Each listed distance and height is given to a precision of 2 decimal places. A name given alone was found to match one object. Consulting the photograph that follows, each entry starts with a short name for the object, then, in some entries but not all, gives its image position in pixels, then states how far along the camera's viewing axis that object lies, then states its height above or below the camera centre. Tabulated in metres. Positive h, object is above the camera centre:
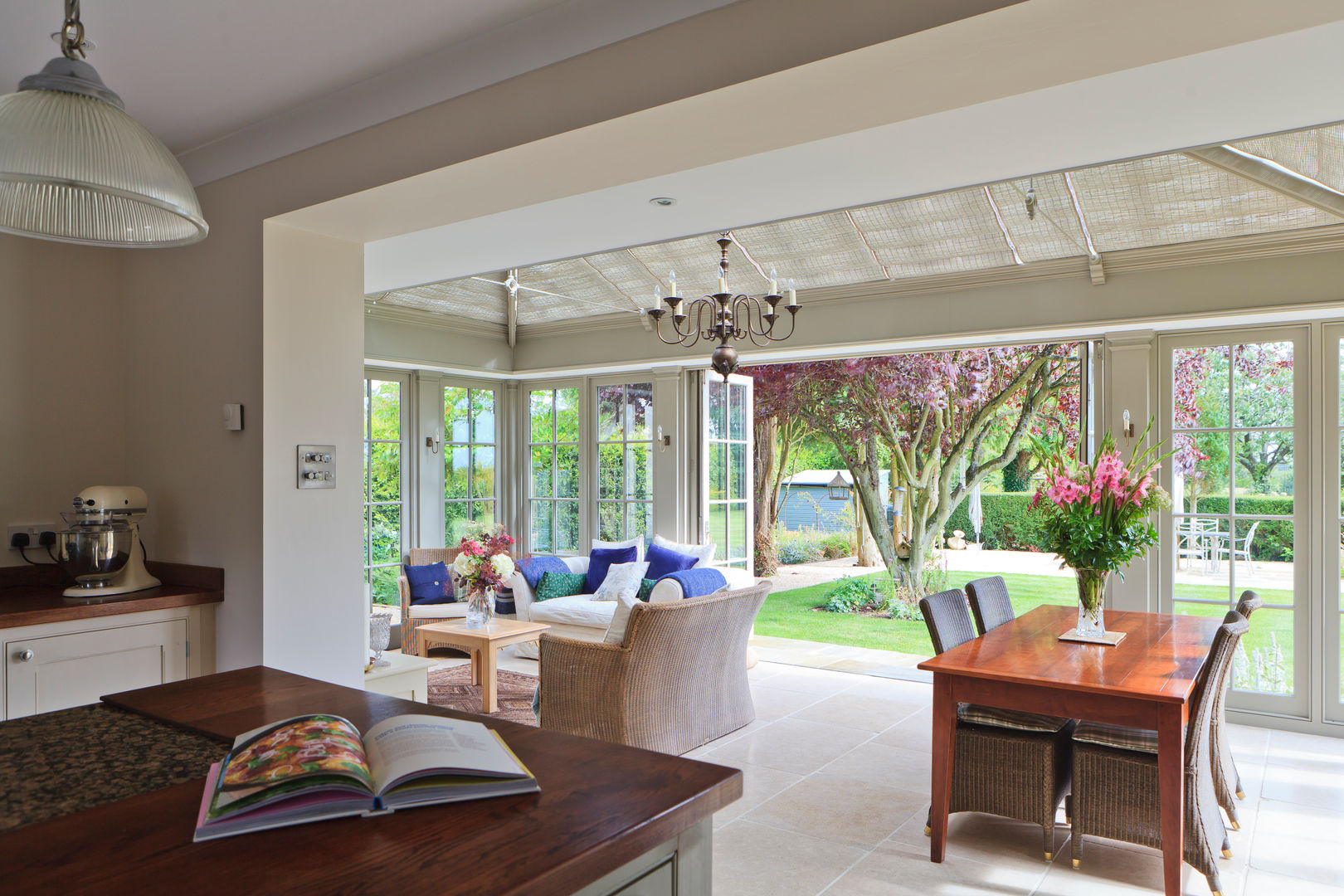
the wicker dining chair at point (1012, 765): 3.03 -1.11
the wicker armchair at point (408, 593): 5.94 -0.98
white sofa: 5.82 -1.06
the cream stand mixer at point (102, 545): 3.00 -0.30
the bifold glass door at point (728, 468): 6.68 -0.09
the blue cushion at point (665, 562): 6.19 -0.75
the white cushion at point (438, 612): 6.22 -1.11
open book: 1.13 -0.44
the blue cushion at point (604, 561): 6.49 -0.78
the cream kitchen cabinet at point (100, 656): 2.68 -0.65
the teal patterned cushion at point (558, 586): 6.41 -0.96
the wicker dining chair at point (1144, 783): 2.75 -1.10
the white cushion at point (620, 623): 3.87 -0.75
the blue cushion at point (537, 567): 6.43 -0.82
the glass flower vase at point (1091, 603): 3.35 -0.58
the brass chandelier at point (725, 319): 4.61 +0.86
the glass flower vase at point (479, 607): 5.13 -0.89
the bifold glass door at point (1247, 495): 4.57 -0.23
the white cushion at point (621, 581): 6.14 -0.88
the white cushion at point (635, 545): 6.51 -0.67
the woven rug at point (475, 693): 4.95 -1.45
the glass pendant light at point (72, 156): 1.40 +0.52
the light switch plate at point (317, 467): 3.02 -0.03
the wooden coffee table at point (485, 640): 4.86 -1.04
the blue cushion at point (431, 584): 6.37 -0.93
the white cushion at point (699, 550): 6.13 -0.67
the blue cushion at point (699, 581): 4.92 -0.72
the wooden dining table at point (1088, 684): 2.65 -0.73
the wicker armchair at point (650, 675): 3.72 -0.98
